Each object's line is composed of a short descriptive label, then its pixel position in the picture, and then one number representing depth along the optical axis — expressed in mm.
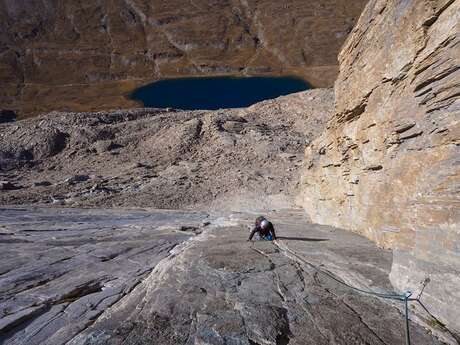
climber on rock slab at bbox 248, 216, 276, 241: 12001
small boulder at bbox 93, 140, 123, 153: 34838
